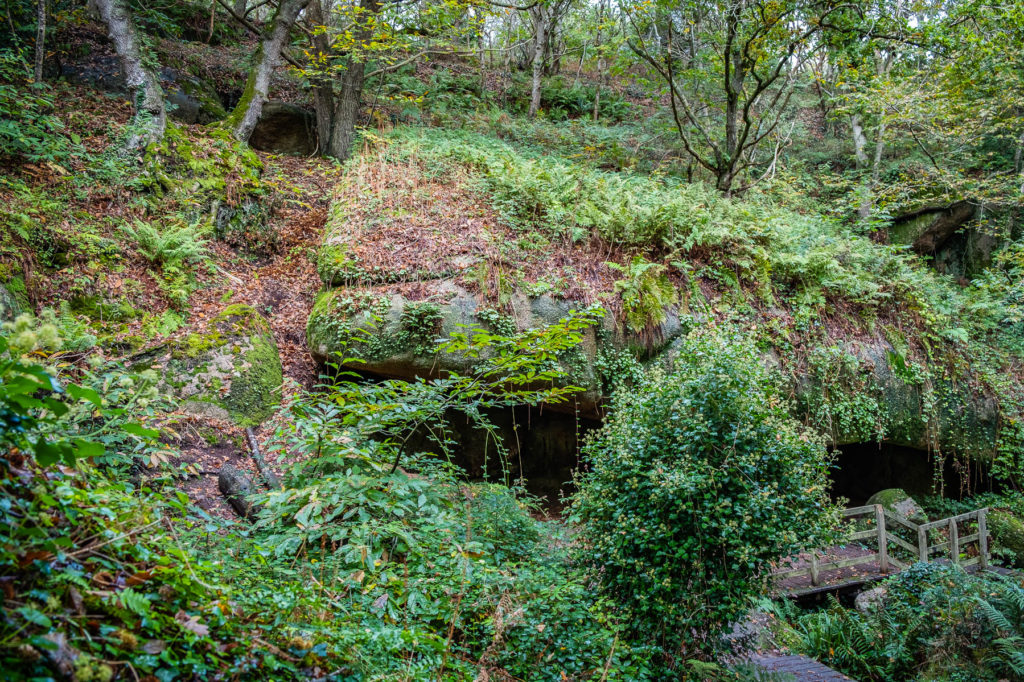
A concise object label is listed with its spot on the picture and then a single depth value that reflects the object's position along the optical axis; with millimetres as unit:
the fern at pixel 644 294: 8297
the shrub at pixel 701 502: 4230
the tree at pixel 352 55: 10906
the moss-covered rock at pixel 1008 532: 9766
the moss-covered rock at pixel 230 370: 6574
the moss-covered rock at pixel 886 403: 8844
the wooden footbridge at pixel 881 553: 8555
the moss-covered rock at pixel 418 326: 7504
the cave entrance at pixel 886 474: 11195
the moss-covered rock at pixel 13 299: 5887
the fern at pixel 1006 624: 5668
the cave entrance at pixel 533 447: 8781
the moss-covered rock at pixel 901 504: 10156
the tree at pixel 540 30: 14883
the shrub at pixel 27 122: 7758
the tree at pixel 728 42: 10156
